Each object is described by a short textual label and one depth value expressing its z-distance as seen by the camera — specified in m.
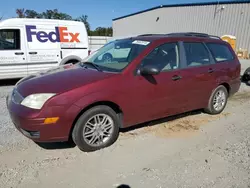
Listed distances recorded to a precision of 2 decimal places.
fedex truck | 6.74
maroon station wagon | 2.99
